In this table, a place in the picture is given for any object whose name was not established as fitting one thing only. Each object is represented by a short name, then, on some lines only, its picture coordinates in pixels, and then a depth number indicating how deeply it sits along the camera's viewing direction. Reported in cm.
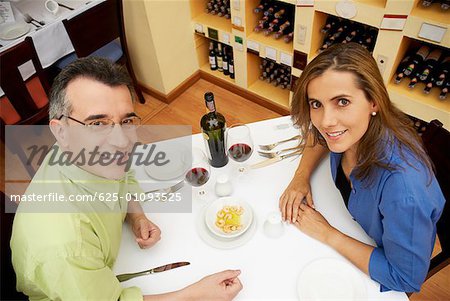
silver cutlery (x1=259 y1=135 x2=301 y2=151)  148
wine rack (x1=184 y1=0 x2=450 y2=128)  188
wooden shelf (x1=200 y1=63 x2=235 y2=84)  318
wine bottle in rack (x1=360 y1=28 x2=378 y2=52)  226
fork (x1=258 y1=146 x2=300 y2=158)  145
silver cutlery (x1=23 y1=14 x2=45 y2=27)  244
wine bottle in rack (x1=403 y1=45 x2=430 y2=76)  214
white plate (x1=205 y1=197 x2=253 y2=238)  119
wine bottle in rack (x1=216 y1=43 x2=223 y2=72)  314
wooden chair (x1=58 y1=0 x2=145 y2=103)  224
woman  102
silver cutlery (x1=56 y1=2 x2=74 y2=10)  256
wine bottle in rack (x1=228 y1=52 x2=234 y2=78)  312
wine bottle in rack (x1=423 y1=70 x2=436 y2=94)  213
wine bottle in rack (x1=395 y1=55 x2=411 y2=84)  220
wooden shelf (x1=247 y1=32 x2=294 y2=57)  257
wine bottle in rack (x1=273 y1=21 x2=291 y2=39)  261
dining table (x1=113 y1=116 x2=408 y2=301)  108
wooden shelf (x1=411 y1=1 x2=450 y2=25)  181
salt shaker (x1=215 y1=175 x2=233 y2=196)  129
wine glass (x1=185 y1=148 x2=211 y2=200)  137
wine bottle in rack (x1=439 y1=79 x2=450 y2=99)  208
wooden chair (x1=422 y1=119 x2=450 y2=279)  124
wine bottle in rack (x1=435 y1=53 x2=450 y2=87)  209
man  95
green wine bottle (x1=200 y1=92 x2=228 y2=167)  135
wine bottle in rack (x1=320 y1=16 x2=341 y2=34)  238
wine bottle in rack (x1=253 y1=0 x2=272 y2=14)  261
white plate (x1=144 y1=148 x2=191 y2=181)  142
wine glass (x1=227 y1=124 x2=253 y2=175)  141
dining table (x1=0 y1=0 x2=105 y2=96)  236
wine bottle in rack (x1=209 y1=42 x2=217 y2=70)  317
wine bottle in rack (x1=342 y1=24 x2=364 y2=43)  230
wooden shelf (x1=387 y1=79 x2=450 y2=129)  208
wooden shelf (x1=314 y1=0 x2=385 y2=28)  196
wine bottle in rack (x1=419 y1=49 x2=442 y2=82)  211
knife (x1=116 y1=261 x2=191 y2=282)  114
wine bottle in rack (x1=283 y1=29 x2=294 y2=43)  260
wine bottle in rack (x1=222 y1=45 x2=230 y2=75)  312
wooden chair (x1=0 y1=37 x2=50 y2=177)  200
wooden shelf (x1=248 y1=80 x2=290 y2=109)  295
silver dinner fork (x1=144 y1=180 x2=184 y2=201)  137
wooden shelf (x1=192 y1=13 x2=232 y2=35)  283
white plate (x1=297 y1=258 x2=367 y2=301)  105
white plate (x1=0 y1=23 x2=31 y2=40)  237
